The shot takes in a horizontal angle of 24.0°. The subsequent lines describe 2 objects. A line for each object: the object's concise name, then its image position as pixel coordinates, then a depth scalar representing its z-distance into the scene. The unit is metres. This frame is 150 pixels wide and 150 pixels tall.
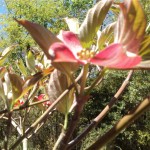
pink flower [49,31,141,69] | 0.20
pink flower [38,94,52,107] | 0.70
